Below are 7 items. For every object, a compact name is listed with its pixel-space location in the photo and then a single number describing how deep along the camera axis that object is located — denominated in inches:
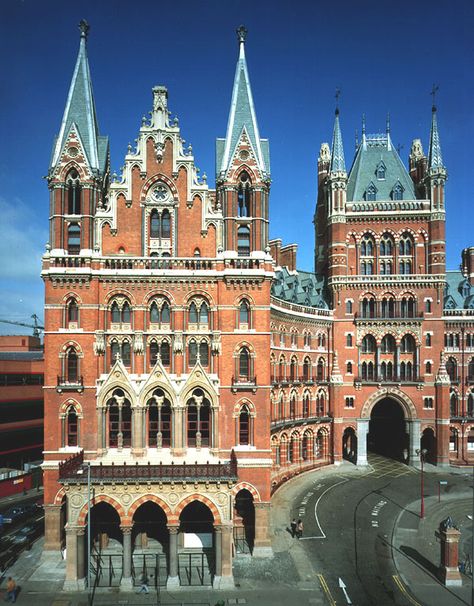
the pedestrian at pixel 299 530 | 1729.8
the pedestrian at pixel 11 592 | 1268.5
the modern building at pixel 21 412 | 2518.5
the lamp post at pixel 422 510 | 1914.4
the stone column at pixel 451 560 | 1405.0
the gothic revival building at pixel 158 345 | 1423.5
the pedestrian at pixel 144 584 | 1330.0
